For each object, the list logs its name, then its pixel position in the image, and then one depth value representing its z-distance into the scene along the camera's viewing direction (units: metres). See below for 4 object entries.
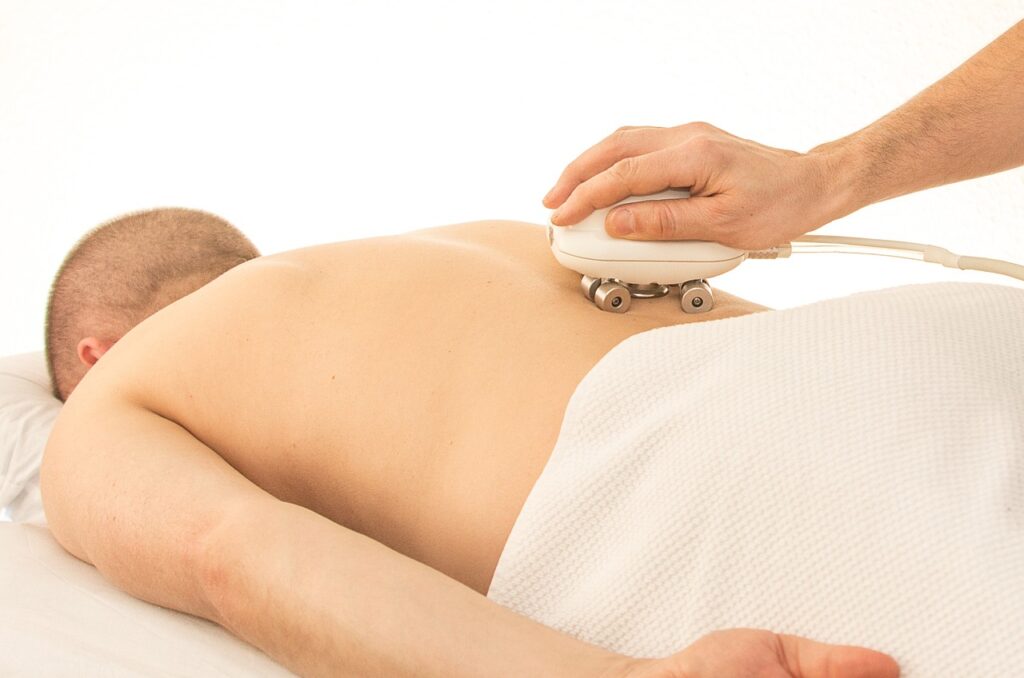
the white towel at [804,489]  0.69
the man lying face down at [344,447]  0.82
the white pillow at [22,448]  1.54
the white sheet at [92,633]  0.93
